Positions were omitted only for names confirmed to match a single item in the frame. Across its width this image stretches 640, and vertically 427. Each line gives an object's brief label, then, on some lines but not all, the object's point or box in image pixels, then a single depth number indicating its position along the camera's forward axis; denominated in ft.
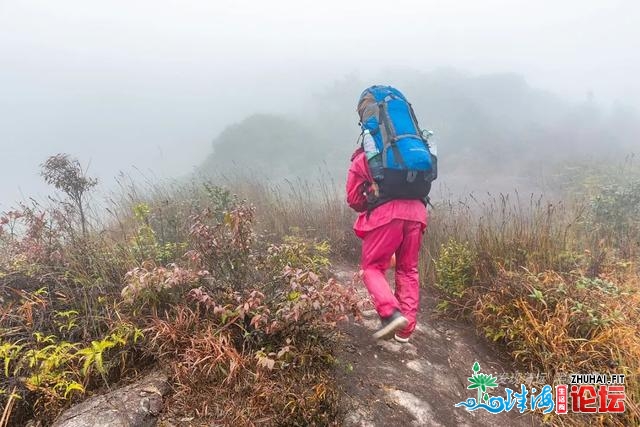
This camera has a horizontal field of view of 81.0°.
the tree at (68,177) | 14.71
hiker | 9.98
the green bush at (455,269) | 12.96
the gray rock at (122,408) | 6.94
